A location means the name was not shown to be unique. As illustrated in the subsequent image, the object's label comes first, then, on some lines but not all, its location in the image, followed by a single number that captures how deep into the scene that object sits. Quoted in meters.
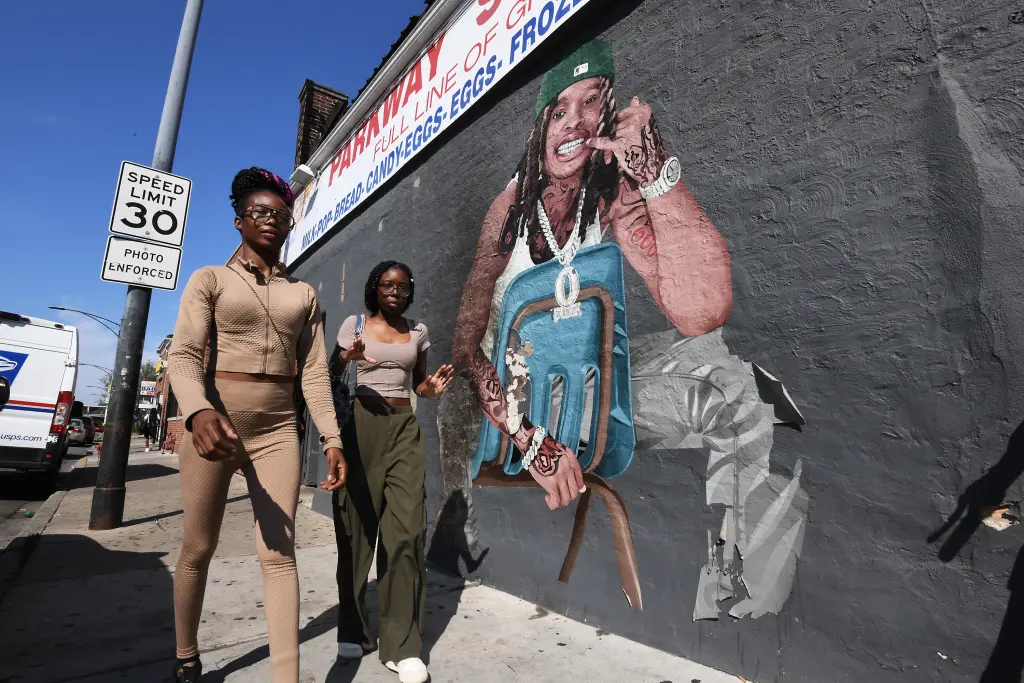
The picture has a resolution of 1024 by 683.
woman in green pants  2.57
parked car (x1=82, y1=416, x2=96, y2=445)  28.48
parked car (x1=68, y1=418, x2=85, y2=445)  24.91
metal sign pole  5.29
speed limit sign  5.70
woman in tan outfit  2.10
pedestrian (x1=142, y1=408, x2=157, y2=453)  28.19
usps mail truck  8.62
